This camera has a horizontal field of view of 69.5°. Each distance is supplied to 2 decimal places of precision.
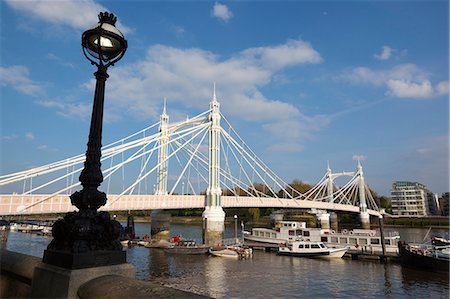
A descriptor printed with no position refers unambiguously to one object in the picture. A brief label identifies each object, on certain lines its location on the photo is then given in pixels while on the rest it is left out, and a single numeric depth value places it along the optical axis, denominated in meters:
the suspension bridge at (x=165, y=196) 21.28
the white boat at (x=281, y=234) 33.97
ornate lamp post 2.99
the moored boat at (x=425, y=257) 20.84
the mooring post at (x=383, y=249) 24.85
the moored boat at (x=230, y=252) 25.84
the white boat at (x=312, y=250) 26.36
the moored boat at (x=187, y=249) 27.00
